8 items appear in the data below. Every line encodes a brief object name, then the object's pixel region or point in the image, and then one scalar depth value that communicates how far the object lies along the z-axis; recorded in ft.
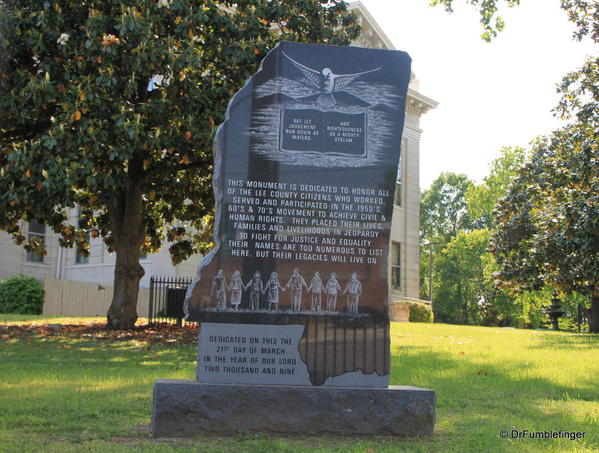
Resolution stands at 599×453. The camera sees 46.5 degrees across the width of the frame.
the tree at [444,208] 251.80
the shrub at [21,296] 85.35
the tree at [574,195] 55.77
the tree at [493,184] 158.97
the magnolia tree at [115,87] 42.98
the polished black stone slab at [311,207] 21.83
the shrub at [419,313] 112.88
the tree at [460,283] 212.25
